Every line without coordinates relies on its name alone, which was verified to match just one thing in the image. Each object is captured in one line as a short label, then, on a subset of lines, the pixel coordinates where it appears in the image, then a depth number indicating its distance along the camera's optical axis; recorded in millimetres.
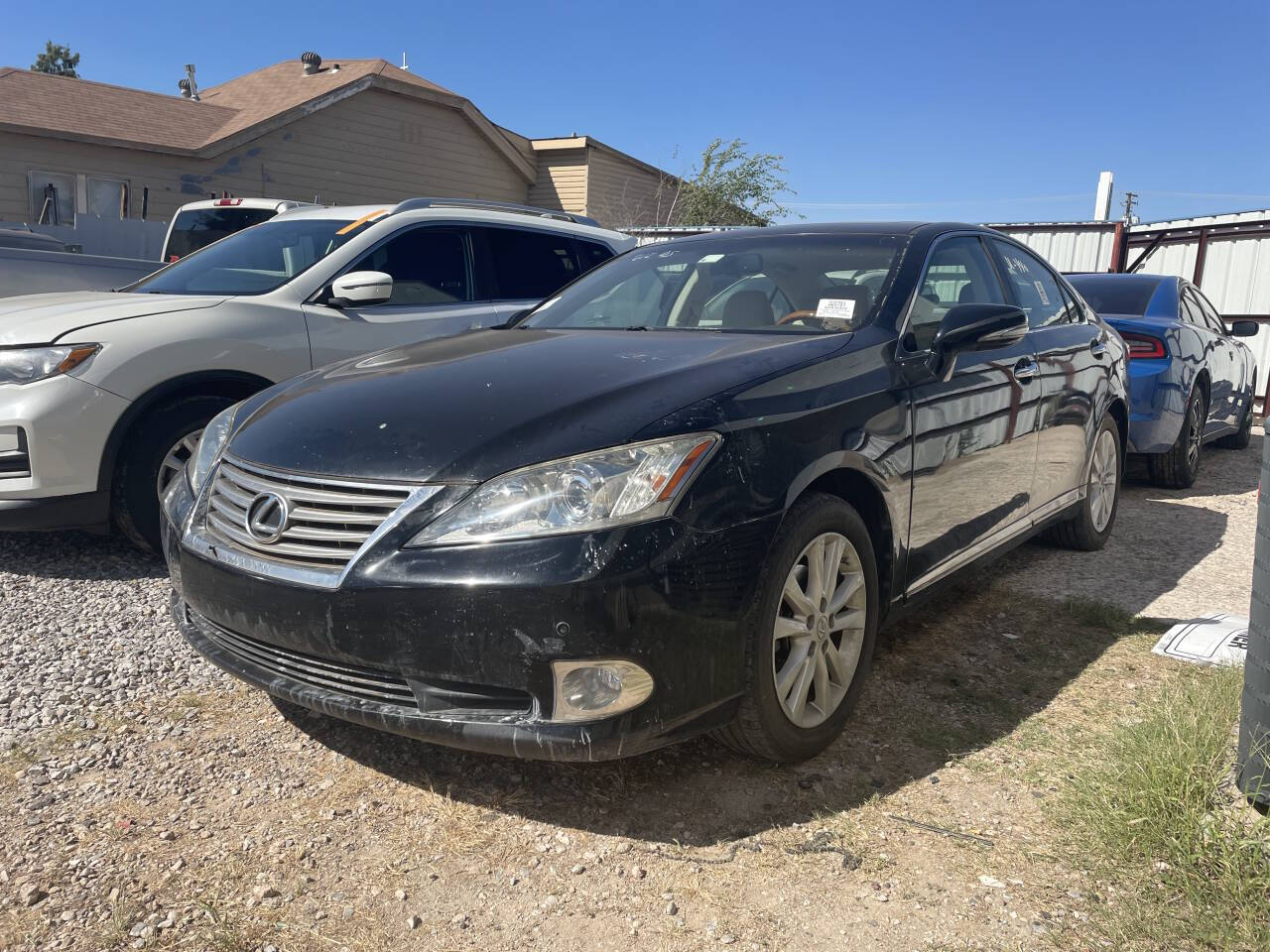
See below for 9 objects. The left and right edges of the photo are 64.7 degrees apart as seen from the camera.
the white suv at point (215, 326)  4320
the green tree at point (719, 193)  26812
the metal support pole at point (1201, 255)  13234
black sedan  2365
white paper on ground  3592
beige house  16312
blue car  6715
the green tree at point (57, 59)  60969
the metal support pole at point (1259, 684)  2379
